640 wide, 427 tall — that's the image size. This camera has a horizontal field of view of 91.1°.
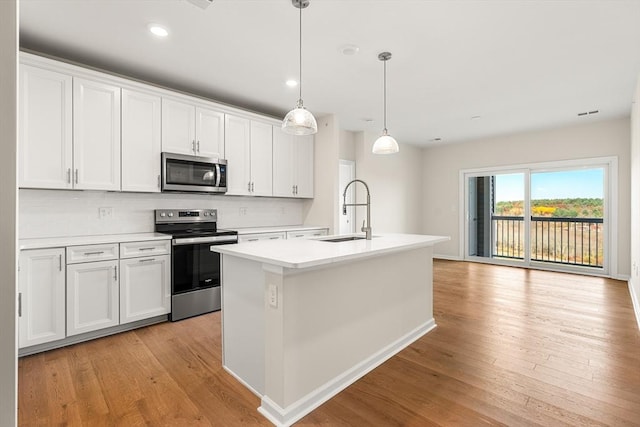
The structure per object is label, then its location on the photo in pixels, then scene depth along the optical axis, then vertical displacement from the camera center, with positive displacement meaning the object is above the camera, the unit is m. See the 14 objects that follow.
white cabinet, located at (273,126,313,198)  4.70 +0.75
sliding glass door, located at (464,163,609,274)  5.61 -0.07
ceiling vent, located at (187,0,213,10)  2.21 +1.49
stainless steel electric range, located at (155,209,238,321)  3.35 -0.56
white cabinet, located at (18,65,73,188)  2.69 +0.74
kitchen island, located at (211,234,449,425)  1.80 -0.69
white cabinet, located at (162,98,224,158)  3.57 +1.00
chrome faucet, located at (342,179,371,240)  2.85 -0.16
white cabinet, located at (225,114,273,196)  4.16 +0.79
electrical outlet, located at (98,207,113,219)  3.36 -0.01
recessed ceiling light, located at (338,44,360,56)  2.90 +1.54
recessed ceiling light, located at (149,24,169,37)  2.57 +1.52
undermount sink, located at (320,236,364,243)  2.88 -0.25
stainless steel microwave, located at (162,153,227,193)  3.55 +0.46
